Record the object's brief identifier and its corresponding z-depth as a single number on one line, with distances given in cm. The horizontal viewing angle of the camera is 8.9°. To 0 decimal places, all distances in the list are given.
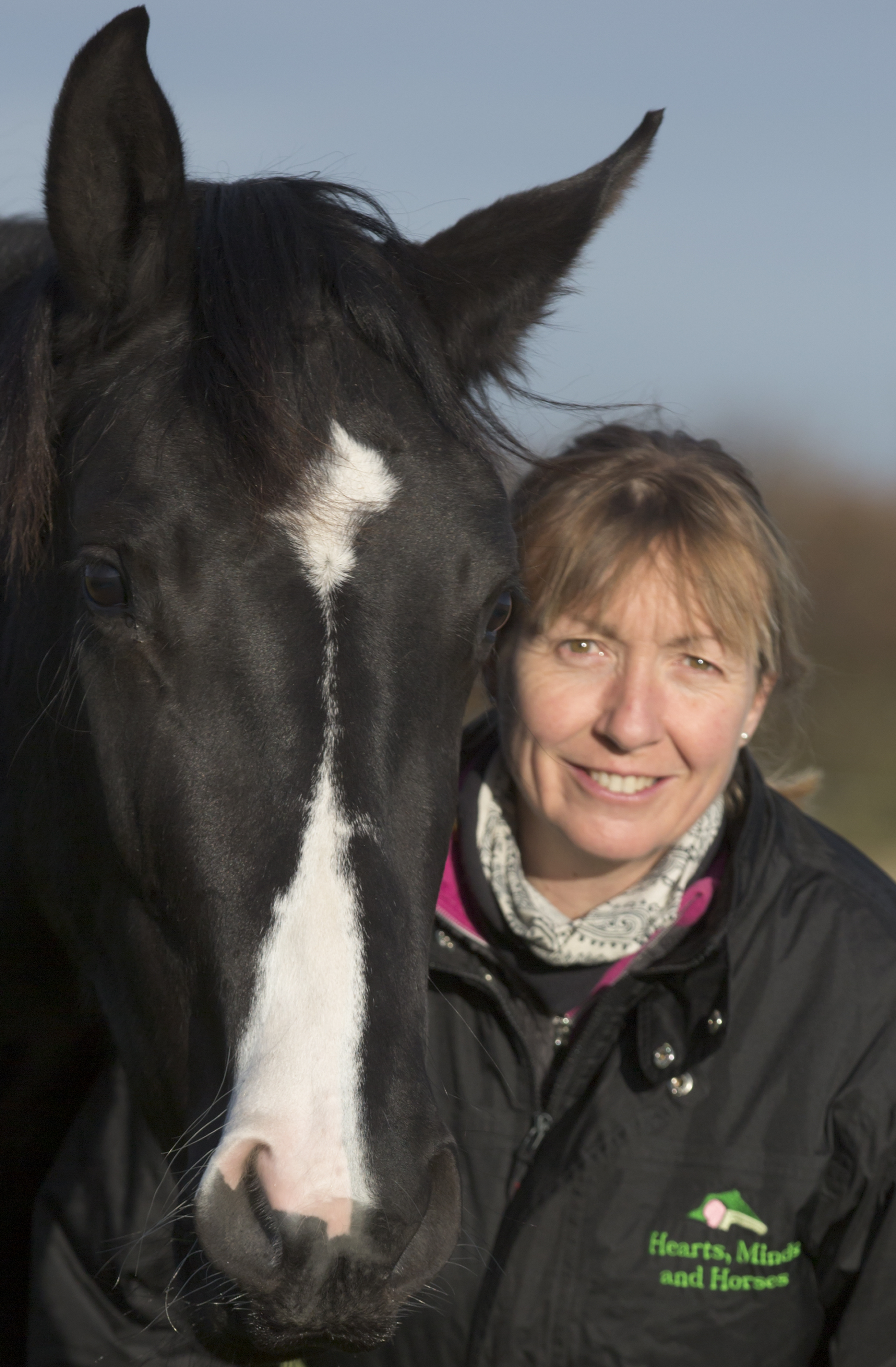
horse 275
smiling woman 296
